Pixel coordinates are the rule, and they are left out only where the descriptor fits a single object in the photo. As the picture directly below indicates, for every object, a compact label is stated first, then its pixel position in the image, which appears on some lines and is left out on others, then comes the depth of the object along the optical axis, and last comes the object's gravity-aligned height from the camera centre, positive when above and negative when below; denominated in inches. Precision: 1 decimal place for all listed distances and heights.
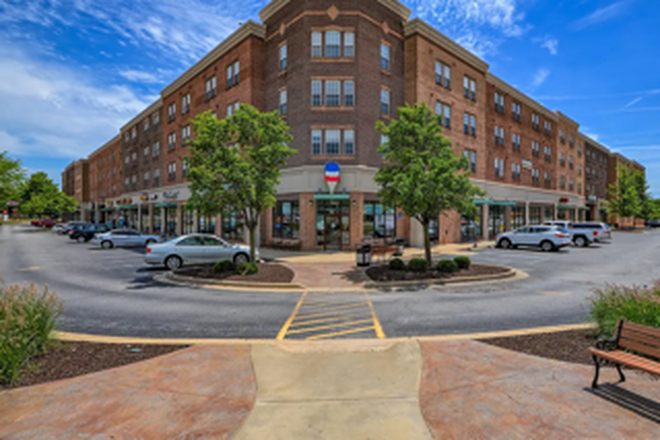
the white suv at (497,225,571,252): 918.4 -45.2
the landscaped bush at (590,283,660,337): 234.4 -63.2
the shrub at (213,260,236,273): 536.7 -76.3
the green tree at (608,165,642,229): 2089.1 +163.3
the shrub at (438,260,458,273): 530.3 -71.7
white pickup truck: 1093.1 -33.5
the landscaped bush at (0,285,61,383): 196.1 -72.6
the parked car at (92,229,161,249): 1079.0 -65.4
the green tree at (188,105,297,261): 526.4 +94.1
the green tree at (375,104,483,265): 521.7 +80.5
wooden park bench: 165.6 -66.6
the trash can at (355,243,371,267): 634.8 -67.0
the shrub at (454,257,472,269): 555.8 -67.5
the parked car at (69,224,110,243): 1343.5 -54.7
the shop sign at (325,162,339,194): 890.1 +124.3
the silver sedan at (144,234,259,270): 616.3 -60.5
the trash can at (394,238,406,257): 755.8 -61.4
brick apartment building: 917.8 +377.7
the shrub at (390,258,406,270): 550.0 -72.2
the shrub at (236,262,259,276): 531.2 -78.9
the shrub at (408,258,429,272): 526.3 -69.6
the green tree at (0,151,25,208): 1429.6 +177.4
